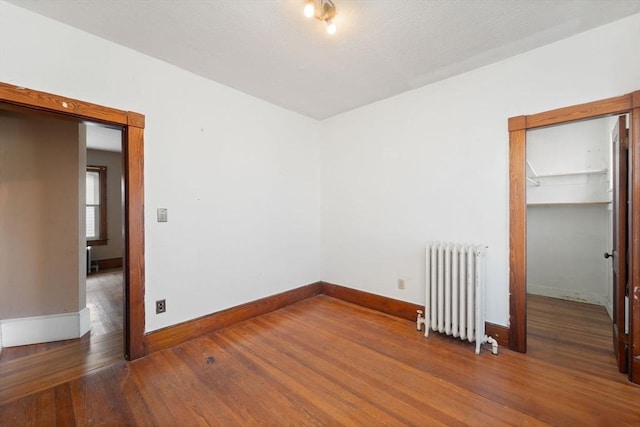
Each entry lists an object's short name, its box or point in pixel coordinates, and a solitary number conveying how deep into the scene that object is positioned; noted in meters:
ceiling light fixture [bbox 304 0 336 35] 1.57
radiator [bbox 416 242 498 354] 2.22
